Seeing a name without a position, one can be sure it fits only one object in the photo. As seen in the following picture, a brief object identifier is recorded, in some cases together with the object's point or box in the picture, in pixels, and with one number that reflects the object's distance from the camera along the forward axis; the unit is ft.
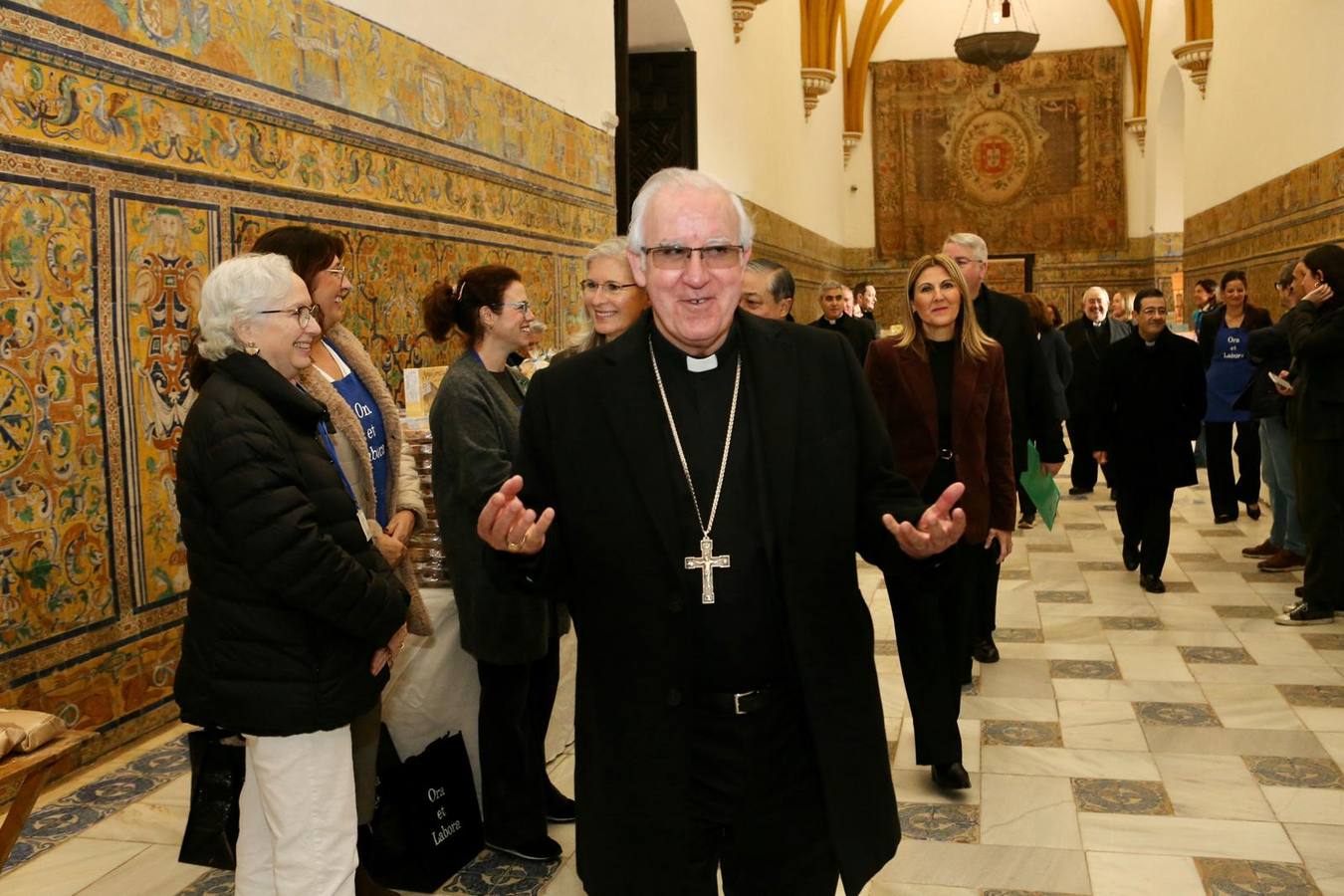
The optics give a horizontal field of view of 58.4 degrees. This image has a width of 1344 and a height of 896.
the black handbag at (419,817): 11.75
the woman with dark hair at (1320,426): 21.26
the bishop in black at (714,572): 7.57
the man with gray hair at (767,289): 17.63
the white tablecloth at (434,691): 13.12
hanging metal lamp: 64.39
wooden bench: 8.29
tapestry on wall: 78.79
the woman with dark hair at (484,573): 11.99
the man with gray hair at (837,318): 32.99
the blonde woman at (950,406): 15.44
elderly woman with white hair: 8.91
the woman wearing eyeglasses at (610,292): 13.53
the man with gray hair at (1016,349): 18.44
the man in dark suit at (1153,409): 24.17
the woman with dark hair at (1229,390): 31.09
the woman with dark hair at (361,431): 11.25
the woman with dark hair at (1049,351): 33.58
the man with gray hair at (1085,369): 37.19
